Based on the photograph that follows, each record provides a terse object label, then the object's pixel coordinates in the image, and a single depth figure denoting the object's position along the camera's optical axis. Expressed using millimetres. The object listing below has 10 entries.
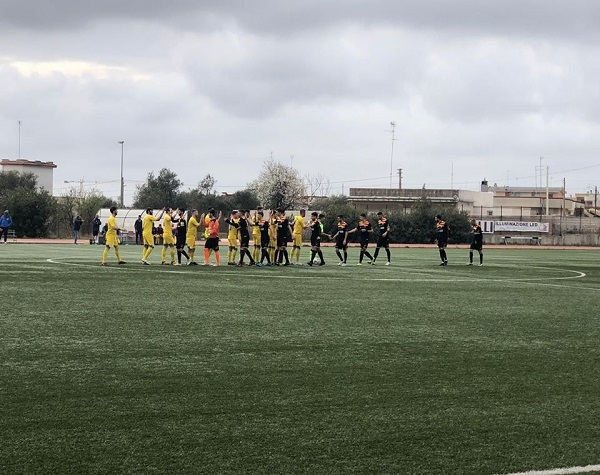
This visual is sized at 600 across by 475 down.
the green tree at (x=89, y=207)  76875
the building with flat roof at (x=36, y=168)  116875
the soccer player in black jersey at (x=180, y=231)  31331
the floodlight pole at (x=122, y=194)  99012
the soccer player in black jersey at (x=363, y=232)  34062
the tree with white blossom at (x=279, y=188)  106875
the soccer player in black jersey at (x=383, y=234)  34688
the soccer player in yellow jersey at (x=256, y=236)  33000
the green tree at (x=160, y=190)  112800
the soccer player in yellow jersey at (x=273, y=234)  32844
